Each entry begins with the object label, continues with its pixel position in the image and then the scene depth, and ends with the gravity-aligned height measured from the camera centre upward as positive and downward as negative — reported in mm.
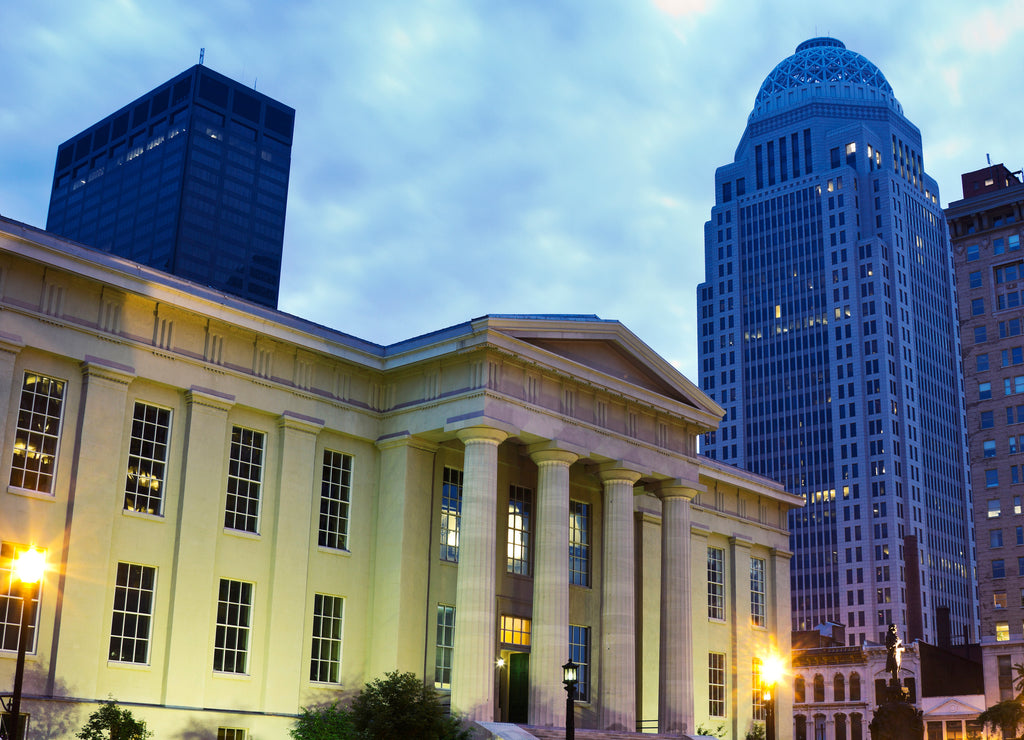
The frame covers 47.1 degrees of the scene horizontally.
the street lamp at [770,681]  42188 +403
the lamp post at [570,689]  36562 -52
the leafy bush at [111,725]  35219 -1454
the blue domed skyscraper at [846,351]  170500 +51482
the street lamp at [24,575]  25828 +2081
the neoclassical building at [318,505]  37719 +6428
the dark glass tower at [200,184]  179625 +76082
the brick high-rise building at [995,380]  105562 +28946
